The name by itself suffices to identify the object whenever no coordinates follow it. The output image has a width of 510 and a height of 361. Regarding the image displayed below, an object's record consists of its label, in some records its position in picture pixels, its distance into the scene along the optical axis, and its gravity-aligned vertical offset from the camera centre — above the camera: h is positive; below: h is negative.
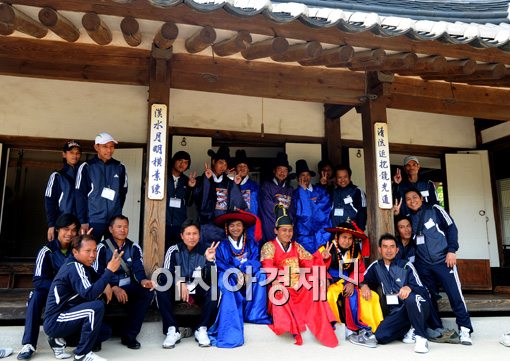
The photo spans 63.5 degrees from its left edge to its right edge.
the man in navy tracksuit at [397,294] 4.56 -0.66
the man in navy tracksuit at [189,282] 4.39 -0.52
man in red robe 4.59 -0.69
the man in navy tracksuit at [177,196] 5.74 +0.55
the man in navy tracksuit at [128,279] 4.30 -0.47
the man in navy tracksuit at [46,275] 3.90 -0.40
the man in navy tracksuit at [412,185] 5.97 +0.76
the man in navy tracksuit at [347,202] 6.29 +0.52
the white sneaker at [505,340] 4.72 -1.19
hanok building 4.06 +2.00
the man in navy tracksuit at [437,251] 4.98 -0.19
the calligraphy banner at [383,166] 5.44 +0.93
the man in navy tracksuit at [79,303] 3.76 -0.62
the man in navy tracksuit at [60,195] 4.98 +0.49
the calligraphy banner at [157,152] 4.71 +0.96
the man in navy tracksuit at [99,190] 4.92 +0.56
